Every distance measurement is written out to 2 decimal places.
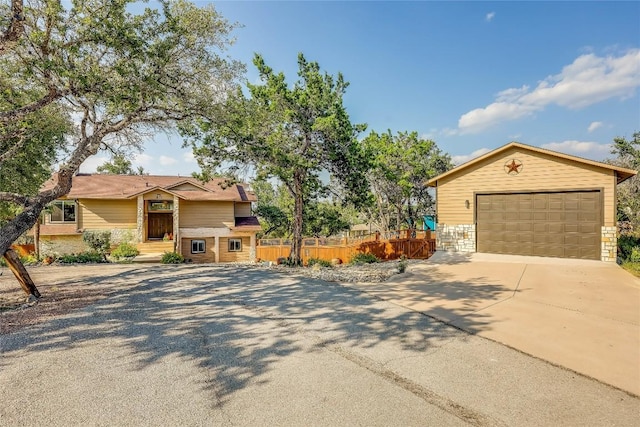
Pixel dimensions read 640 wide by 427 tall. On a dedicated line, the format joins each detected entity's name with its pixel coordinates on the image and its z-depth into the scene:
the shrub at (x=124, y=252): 17.56
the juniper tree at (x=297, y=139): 11.54
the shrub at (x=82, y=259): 14.09
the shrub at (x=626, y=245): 10.82
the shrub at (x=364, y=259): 14.47
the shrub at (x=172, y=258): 17.34
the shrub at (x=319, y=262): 14.34
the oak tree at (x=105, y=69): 5.93
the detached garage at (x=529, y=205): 10.48
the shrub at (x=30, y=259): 13.75
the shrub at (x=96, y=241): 18.25
